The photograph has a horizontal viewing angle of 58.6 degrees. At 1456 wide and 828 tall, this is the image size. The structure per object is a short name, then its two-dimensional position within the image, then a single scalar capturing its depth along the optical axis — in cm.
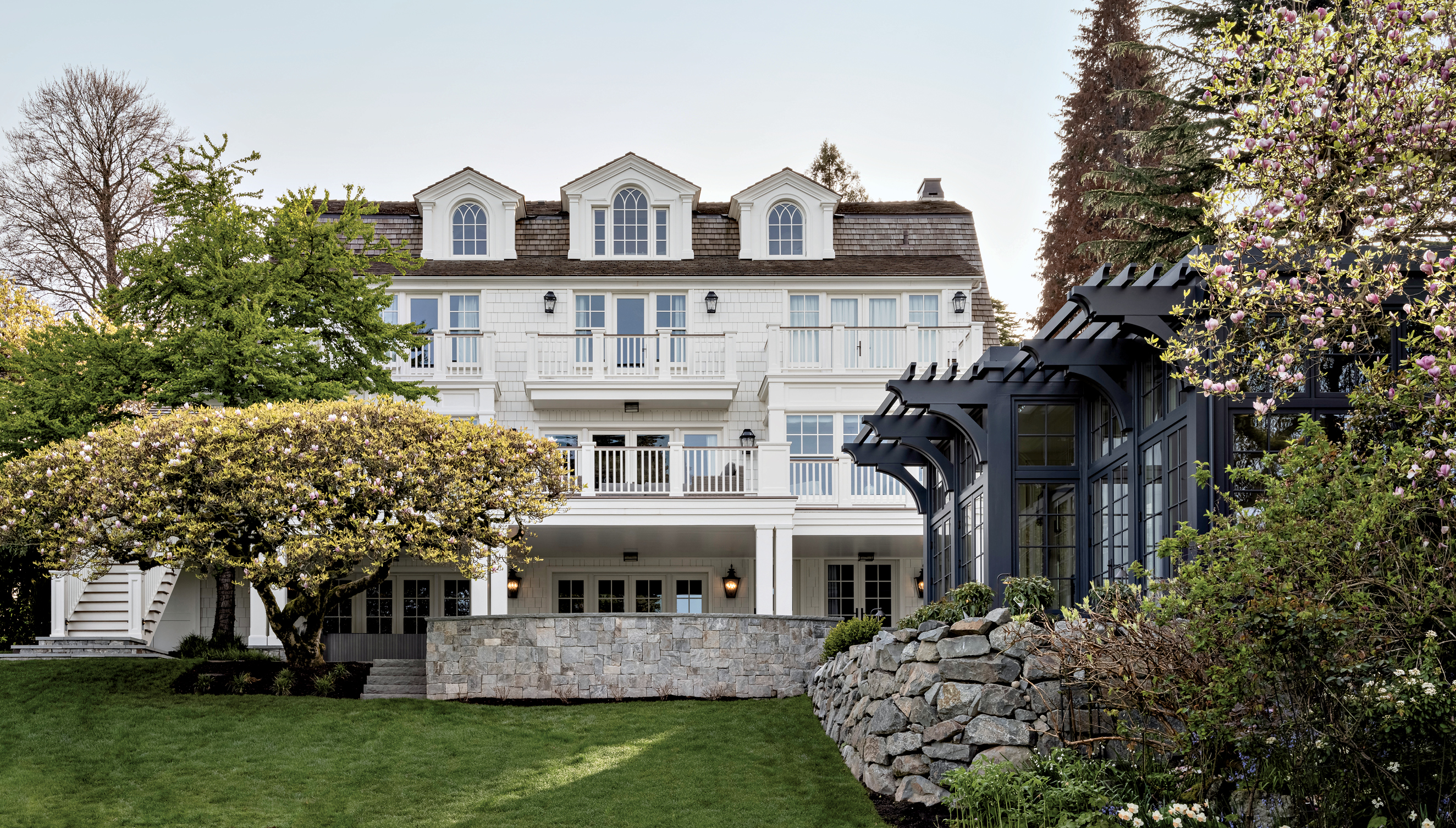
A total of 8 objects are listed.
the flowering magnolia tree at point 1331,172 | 710
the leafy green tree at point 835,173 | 3747
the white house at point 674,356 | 2056
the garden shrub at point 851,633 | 1395
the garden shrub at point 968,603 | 1173
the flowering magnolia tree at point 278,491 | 1409
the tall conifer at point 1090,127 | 2903
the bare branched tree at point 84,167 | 2619
